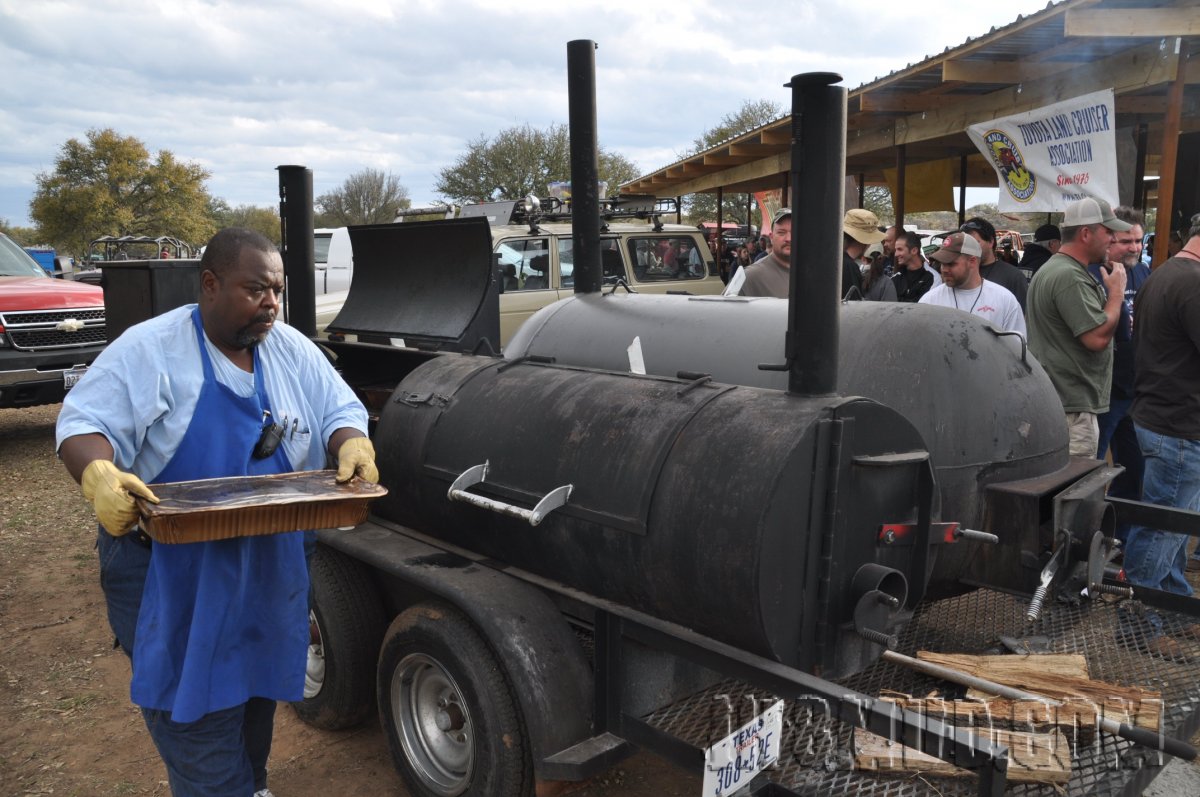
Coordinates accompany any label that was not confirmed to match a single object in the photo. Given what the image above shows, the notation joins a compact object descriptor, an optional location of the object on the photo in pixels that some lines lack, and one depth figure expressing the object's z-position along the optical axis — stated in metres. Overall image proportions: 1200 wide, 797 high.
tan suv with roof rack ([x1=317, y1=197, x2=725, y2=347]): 9.41
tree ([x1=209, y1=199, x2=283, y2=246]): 51.96
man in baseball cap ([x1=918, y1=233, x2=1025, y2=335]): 4.84
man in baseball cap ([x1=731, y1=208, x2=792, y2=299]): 5.53
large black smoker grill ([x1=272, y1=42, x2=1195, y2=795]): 2.40
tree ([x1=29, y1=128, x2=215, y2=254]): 37.34
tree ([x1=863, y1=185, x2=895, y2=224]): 41.82
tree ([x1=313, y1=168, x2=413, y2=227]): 45.50
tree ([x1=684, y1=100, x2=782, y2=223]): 42.66
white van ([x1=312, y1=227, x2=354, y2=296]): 12.98
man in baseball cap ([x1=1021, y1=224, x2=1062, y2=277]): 7.72
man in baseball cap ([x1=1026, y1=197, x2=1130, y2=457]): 4.58
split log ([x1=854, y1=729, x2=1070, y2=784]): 2.29
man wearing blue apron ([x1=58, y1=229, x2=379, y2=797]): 2.46
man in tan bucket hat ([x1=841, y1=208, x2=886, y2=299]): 6.29
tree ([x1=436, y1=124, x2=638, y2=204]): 37.94
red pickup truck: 8.46
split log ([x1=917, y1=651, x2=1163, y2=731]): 2.46
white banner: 7.02
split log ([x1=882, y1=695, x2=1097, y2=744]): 2.34
